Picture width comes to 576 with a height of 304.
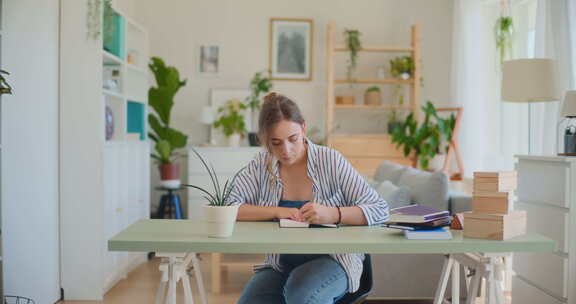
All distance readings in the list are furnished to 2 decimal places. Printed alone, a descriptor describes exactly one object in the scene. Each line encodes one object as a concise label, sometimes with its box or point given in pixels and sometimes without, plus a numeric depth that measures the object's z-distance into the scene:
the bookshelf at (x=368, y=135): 5.64
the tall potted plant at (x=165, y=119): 5.02
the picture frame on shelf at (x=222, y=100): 5.84
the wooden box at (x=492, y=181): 1.76
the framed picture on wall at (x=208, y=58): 5.88
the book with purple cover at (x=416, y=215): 1.74
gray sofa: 3.33
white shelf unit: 3.49
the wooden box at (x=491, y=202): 1.73
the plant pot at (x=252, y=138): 5.41
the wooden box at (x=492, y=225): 1.66
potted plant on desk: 1.65
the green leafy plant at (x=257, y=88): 5.71
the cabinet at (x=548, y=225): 2.67
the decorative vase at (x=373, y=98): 5.70
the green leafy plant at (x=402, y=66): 5.64
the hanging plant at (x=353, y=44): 5.62
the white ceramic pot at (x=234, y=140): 5.48
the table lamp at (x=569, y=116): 2.86
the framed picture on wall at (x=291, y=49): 5.93
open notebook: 1.86
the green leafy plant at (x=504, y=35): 4.86
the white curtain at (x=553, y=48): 3.59
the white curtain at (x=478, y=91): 5.38
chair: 1.90
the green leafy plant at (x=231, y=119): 5.60
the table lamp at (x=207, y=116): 5.48
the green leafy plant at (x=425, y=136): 5.21
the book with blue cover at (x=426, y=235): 1.66
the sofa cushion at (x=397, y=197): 3.22
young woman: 1.81
